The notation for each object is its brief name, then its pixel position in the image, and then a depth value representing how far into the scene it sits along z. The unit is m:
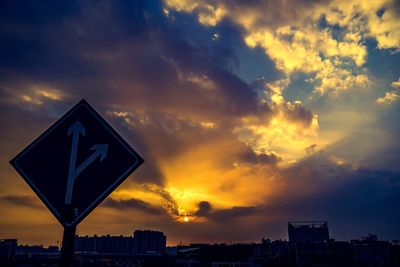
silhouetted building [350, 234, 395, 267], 70.45
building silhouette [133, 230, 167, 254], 185.75
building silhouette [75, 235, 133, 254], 196.98
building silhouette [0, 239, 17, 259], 125.11
